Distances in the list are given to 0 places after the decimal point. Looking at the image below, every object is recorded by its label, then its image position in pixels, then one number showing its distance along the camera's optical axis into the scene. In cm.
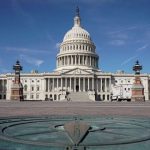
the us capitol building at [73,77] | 13600
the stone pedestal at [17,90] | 6712
